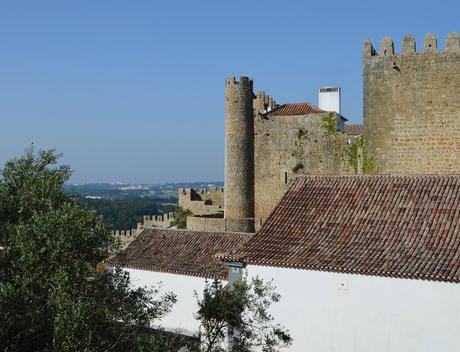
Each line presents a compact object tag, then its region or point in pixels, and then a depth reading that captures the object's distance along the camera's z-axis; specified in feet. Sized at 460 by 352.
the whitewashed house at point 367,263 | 43.42
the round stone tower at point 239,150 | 102.58
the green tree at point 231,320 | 37.63
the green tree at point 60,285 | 30.19
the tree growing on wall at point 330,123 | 99.55
